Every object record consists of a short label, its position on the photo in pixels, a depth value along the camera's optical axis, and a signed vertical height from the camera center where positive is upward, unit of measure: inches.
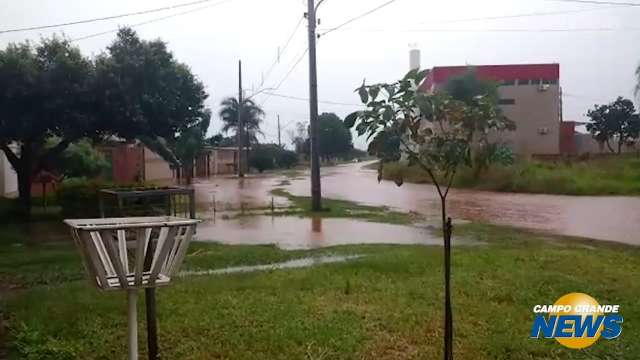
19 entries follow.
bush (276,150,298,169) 2787.9 -8.3
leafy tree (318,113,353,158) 3346.5 +120.2
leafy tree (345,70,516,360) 131.3 +6.8
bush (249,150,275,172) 2500.0 -10.3
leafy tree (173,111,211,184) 1565.0 +23.4
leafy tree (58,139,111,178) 945.5 -0.9
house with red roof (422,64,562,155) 1948.8 +177.6
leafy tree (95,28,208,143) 547.2 +70.1
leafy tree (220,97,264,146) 2324.1 +175.5
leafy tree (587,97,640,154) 1916.8 +101.5
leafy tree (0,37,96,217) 513.3 +63.5
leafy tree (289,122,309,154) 3388.3 +98.4
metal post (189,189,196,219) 401.7 -29.6
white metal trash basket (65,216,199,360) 114.0 -19.0
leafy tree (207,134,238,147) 1966.0 +66.9
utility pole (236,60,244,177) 1743.4 +85.9
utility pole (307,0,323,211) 674.2 +54.3
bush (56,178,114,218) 597.0 -40.4
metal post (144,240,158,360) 140.1 -41.4
